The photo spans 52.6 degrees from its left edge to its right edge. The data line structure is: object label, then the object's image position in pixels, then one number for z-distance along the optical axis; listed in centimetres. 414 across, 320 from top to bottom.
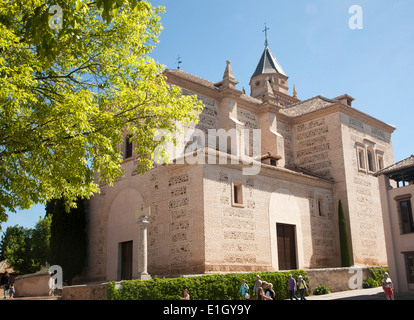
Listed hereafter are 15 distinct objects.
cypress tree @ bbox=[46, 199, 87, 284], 2262
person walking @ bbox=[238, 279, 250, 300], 1477
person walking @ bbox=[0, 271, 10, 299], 2247
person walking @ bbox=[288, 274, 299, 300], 1645
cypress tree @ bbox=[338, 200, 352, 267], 2333
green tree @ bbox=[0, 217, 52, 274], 3503
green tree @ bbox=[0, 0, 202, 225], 899
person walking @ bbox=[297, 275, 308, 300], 1681
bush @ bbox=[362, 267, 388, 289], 2253
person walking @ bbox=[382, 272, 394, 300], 1486
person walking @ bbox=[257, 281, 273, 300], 1228
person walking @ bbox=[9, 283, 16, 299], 2335
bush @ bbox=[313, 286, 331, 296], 1941
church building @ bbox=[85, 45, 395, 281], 1866
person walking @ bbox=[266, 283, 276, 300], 1255
